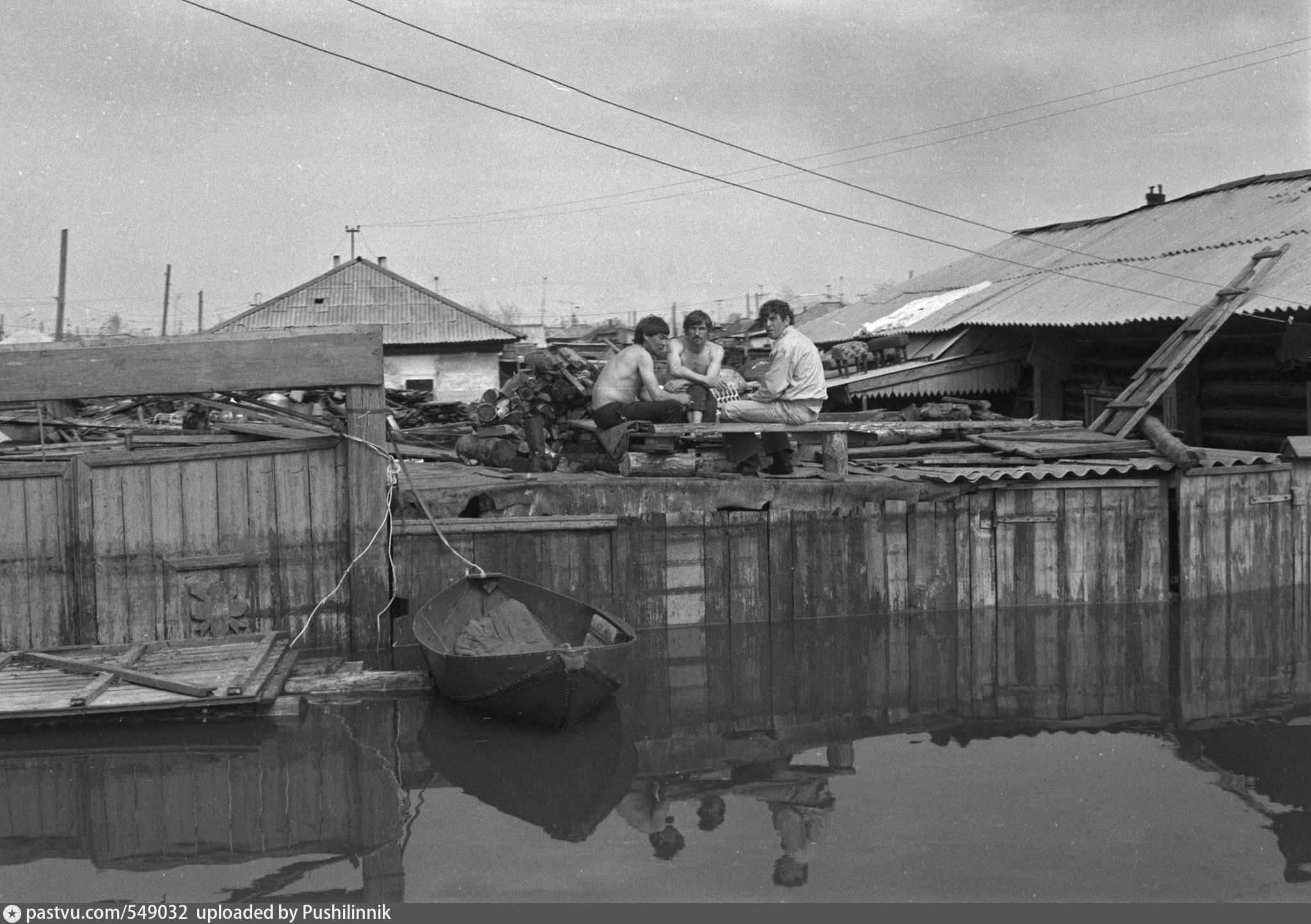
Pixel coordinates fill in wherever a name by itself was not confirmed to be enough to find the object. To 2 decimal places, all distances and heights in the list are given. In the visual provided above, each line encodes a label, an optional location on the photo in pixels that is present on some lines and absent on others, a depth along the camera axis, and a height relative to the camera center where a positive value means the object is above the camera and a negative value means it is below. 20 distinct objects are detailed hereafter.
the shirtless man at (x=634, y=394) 13.45 +0.41
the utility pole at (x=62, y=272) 30.58 +4.60
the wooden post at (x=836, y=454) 13.32 -0.27
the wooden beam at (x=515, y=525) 12.27 -0.89
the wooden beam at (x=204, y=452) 11.68 -0.11
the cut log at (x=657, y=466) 13.14 -0.36
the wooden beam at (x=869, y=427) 13.07 +0.00
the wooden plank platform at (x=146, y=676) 9.90 -1.93
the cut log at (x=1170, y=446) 13.46 -0.27
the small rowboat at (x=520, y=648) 9.77 -1.77
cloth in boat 10.76 -1.73
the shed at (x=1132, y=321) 15.69 +1.43
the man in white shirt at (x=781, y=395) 13.30 +0.36
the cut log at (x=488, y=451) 14.65 -0.19
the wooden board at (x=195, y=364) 11.15 +0.69
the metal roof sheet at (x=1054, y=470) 13.30 -0.49
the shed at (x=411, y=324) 37.41 +3.38
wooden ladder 15.22 +0.82
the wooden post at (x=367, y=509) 11.95 -0.68
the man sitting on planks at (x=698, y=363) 13.25 +0.71
